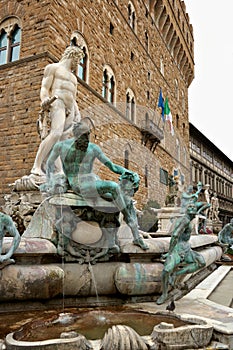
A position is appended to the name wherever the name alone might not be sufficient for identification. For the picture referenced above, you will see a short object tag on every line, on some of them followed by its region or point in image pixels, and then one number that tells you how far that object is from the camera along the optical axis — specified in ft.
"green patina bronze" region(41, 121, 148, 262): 9.77
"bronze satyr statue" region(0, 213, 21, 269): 8.36
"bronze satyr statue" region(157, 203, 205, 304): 9.55
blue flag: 61.81
